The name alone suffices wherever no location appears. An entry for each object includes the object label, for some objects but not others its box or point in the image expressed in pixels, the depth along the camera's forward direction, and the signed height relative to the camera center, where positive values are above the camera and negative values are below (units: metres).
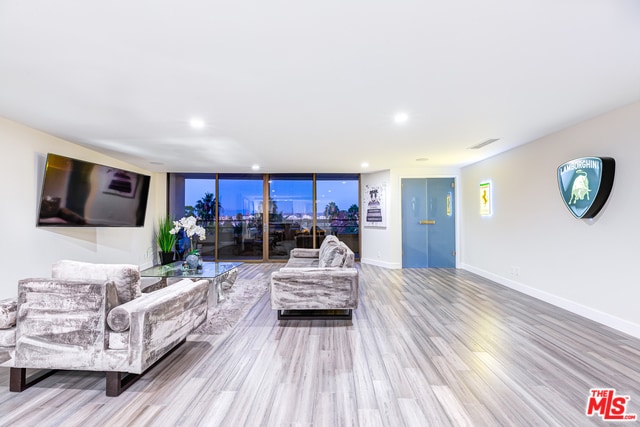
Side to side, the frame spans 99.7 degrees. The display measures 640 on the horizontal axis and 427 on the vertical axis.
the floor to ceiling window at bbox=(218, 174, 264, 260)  7.30 +0.11
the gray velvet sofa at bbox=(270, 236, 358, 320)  3.16 -0.81
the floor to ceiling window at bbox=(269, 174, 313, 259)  7.34 +0.36
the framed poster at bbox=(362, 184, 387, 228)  6.56 +0.40
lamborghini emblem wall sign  2.96 +0.45
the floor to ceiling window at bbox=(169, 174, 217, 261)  7.30 +0.49
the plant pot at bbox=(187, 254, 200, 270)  4.30 -0.65
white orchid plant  4.47 -0.10
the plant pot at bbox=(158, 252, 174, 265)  6.51 -0.87
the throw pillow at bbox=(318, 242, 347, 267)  3.49 -0.47
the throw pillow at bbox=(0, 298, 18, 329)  1.91 -0.66
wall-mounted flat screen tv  3.60 +0.40
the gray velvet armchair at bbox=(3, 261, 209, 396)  1.84 -0.76
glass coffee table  3.79 -0.78
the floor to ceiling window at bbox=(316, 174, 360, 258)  7.32 +0.41
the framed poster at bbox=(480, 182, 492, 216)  5.21 +0.46
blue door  6.35 -0.03
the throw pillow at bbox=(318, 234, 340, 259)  4.10 -0.35
